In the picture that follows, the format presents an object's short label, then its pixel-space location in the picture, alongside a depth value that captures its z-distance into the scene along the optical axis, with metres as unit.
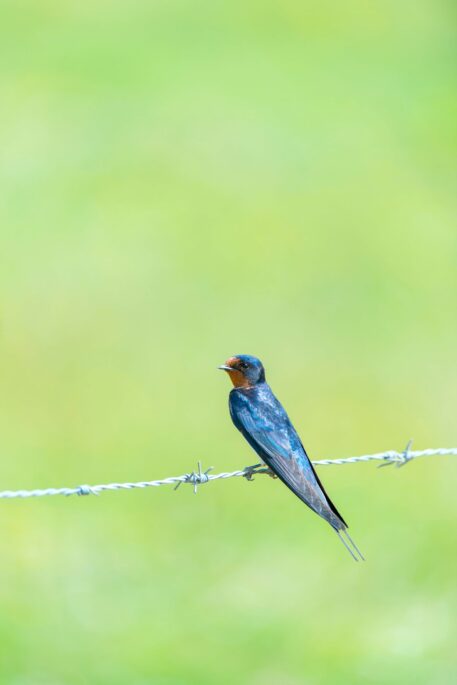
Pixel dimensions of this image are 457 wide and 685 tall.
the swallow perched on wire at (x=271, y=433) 11.56
